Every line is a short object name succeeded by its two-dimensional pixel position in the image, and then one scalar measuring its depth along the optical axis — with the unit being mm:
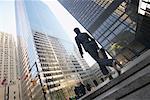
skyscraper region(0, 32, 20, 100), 36113
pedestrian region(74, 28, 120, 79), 2803
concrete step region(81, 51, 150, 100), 1565
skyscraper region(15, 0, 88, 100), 34531
